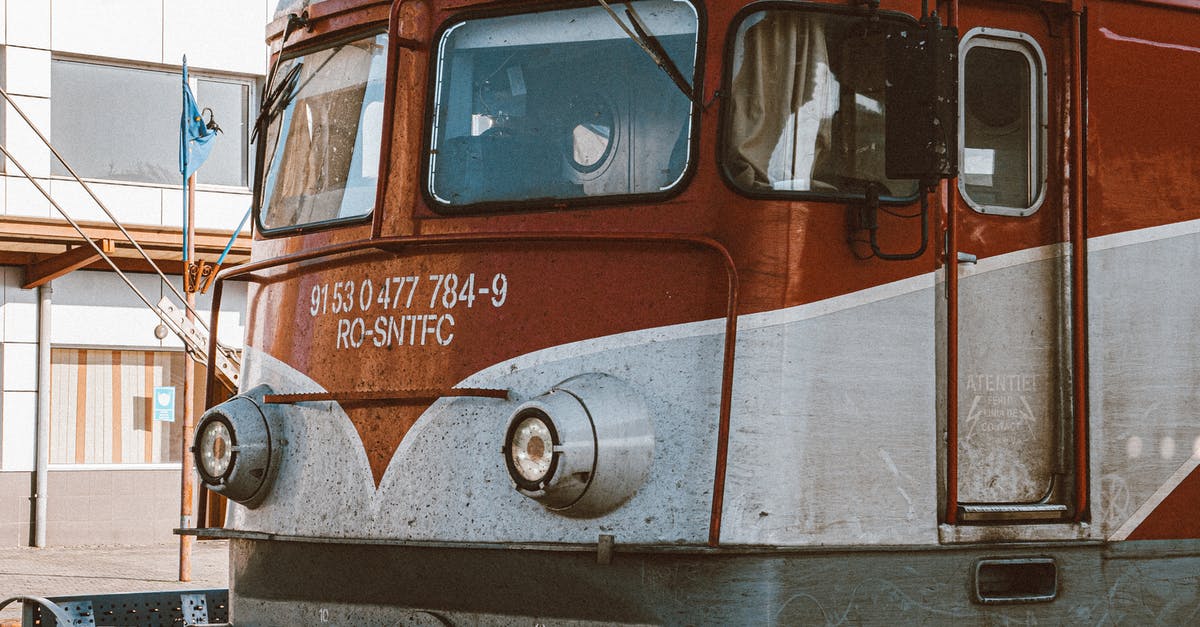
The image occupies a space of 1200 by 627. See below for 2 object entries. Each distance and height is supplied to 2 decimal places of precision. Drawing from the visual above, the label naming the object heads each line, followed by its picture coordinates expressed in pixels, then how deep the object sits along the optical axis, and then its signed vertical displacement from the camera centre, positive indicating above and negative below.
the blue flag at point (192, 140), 16.30 +2.35
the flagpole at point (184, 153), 15.98 +2.20
